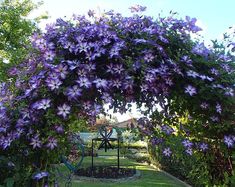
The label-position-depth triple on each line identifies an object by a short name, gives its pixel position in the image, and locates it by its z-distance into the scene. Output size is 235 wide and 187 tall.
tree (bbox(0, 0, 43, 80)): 8.16
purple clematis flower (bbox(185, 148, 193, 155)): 1.71
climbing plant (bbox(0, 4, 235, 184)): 1.53
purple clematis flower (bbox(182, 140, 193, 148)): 1.73
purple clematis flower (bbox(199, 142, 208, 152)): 1.75
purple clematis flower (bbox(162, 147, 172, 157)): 1.74
